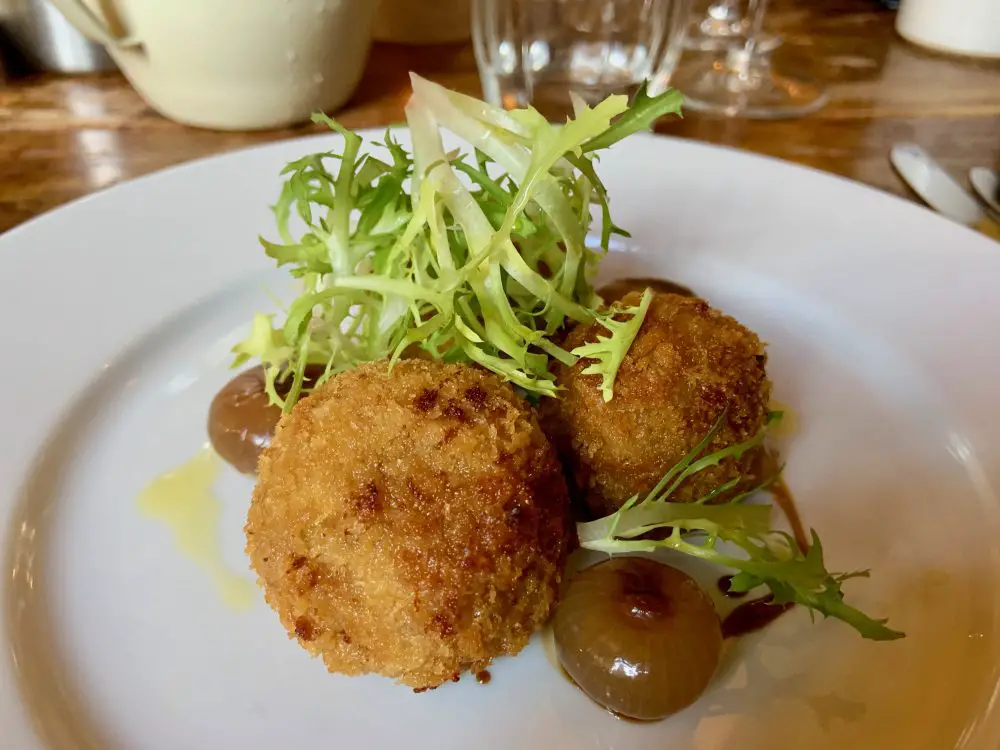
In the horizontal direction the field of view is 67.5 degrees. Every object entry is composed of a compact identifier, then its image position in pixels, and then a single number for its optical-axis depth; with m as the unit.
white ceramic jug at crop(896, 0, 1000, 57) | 0.34
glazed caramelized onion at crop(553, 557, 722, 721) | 0.12
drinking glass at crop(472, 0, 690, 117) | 0.29
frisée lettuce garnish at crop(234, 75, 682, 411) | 0.15
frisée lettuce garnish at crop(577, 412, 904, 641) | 0.13
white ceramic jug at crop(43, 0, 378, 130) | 0.23
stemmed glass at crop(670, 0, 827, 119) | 0.31
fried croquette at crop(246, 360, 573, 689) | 0.12
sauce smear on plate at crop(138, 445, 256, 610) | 0.15
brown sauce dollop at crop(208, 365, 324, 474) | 0.17
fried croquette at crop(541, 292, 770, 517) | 0.15
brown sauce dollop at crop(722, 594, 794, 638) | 0.14
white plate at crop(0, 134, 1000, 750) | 0.13
